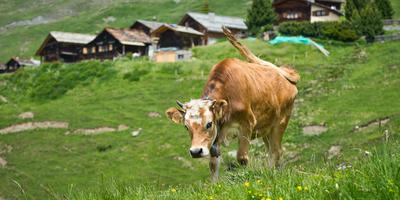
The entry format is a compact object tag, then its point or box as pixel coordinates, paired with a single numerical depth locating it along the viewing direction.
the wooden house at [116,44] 95.19
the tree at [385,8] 89.44
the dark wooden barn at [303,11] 96.31
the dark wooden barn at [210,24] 97.88
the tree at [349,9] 84.62
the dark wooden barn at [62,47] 108.50
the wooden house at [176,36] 95.31
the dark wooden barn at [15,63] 123.09
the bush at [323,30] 72.43
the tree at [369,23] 71.94
